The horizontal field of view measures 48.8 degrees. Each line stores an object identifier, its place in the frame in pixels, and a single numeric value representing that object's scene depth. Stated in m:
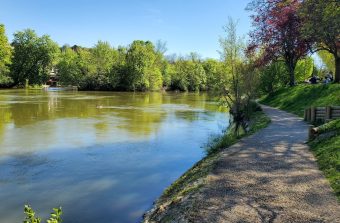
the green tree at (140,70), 86.88
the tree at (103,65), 88.62
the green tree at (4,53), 72.38
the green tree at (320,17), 14.14
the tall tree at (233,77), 21.34
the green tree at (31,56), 93.62
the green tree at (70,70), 96.76
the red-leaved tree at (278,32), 32.00
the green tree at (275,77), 44.88
